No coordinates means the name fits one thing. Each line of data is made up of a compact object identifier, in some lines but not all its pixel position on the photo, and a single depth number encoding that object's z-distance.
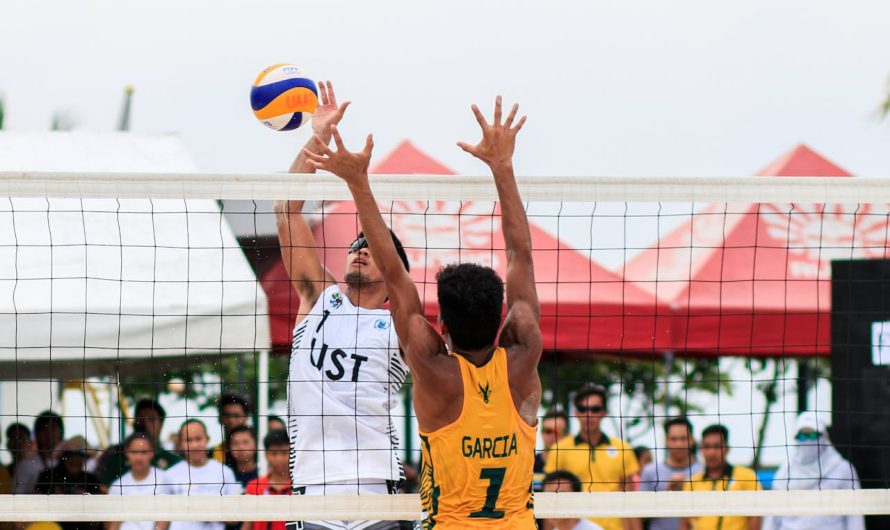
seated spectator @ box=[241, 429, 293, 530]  15.96
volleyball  11.17
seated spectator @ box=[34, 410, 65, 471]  18.95
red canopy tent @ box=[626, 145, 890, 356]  21.14
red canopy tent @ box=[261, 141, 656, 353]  20.39
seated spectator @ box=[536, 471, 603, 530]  15.75
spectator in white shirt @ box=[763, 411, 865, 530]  16.47
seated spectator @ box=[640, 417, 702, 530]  17.72
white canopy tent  17.92
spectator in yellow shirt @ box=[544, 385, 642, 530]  17.80
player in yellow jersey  7.64
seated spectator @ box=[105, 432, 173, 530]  16.94
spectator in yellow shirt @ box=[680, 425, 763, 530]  17.42
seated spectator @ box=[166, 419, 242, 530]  16.39
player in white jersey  10.17
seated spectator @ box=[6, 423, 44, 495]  19.02
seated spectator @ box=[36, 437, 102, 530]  17.23
